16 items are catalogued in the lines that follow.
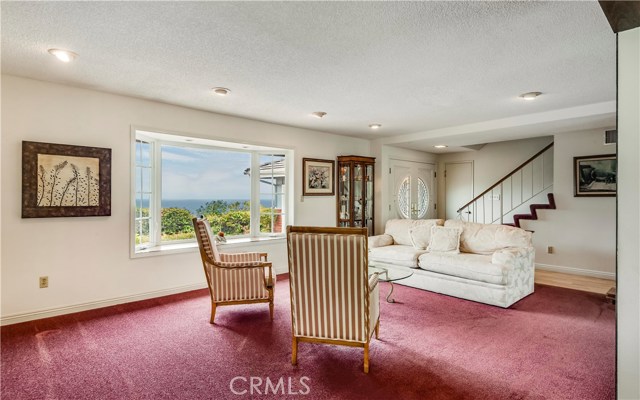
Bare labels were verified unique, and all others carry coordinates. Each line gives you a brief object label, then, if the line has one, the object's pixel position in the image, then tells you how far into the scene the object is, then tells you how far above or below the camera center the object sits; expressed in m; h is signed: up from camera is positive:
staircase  6.26 +0.11
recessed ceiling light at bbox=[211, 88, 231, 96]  3.41 +1.11
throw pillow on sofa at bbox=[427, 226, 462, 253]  4.50 -0.58
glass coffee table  3.23 -0.78
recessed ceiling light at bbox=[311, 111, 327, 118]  4.35 +1.13
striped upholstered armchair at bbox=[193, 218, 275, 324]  3.14 -0.79
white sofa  3.70 -0.77
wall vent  4.55 +0.88
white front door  6.73 +0.19
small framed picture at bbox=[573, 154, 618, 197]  4.84 +0.36
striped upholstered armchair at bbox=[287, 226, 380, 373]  2.22 -0.63
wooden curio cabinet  5.88 +0.13
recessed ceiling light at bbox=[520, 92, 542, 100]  3.53 +1.13
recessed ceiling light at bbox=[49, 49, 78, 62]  2.52 +1.11
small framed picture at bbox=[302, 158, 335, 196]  5.41 +0.35
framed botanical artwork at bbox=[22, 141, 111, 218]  3.12 +0.16
